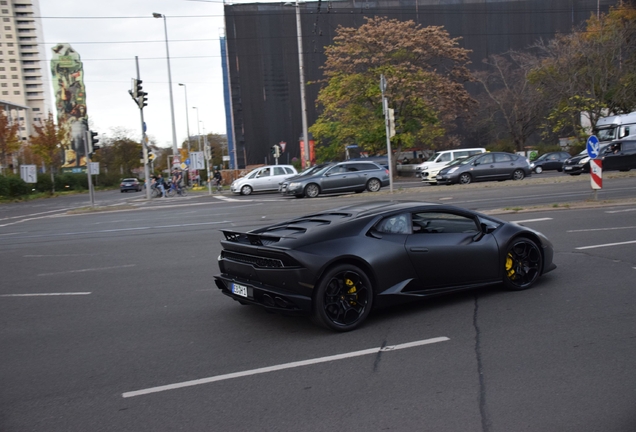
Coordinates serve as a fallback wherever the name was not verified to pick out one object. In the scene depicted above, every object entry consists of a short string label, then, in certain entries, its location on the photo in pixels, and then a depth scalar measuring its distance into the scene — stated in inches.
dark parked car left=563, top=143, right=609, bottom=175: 1272.6
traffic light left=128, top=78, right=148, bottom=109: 1272.4
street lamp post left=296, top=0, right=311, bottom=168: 1492.4
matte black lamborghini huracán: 239.5
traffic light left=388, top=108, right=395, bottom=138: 984.9
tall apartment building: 5910.4
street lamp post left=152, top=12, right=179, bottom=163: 1668.3
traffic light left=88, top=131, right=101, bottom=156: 1103.6
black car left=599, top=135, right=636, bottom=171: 1197.1
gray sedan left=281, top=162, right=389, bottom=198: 1131.3
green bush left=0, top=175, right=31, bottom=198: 1828.2
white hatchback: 1453.0
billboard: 5979.3
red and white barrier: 631.0
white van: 1432.1
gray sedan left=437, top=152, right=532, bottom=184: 1168.8
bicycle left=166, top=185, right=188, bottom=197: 1664.6
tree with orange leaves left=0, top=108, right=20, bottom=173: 2127.2
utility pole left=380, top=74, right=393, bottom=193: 976.9
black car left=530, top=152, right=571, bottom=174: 1727.6
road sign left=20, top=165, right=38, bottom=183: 1977.5
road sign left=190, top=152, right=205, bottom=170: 1504.7
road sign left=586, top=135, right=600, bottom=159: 596.4
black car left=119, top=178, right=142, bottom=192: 2527.1
